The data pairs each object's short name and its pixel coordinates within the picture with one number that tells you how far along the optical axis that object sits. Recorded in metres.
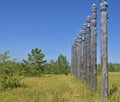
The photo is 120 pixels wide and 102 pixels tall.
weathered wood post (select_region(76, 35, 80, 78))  12.34
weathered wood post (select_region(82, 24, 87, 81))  8.78
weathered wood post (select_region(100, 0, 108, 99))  4.85
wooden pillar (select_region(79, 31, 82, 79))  11.26
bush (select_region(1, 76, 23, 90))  7.62
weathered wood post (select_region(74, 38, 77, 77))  14.35
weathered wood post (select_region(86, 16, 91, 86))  7.21
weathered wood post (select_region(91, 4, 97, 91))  6.17
